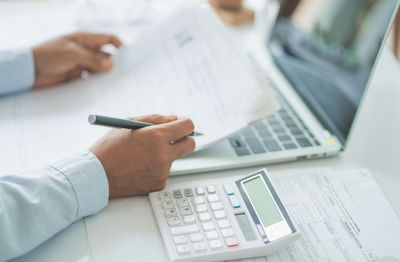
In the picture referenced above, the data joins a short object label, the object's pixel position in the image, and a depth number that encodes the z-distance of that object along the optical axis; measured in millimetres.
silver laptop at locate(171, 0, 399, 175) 711
